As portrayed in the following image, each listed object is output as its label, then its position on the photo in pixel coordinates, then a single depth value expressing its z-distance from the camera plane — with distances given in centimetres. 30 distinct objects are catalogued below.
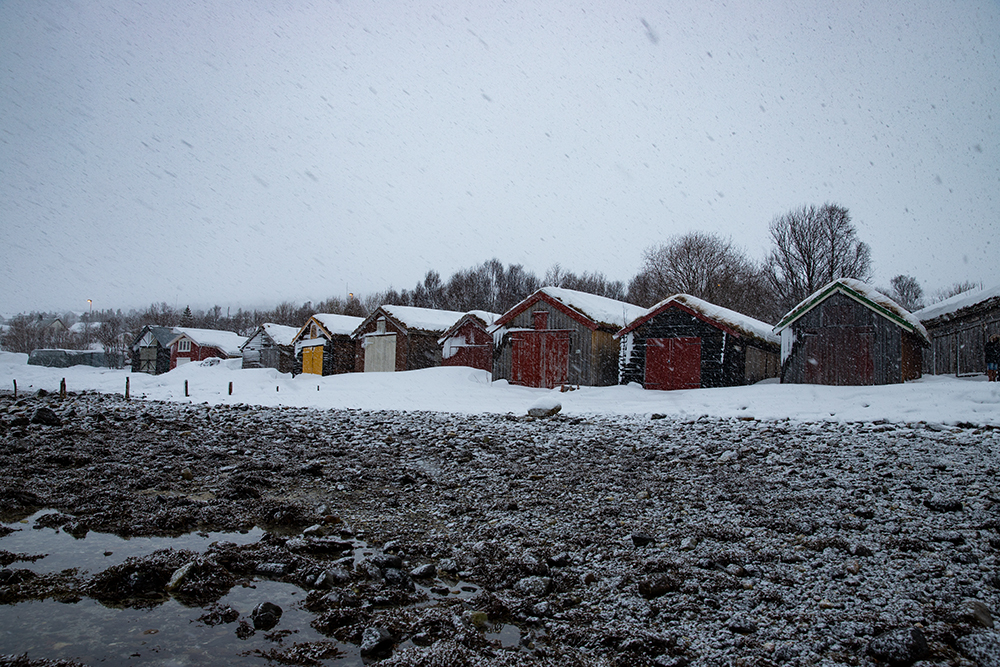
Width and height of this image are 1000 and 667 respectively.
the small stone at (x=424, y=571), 347
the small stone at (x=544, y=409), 1200
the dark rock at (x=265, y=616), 279
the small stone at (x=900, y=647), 238
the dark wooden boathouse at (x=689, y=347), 1938
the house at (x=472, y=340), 2780
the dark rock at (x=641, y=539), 394
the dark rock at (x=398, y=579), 332
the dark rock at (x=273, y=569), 347
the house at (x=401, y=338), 3025
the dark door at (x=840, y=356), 1777
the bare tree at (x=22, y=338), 8186
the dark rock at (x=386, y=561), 355
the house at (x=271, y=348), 4081
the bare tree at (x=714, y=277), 4275
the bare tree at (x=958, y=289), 5466
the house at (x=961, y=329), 1866
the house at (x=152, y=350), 5275
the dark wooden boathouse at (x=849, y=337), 1741
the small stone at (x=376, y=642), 253
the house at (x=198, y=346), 5131
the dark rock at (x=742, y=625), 270
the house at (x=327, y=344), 3550
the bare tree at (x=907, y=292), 5442
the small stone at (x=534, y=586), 321
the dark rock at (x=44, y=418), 1027
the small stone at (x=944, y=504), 441
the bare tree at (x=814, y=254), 3947
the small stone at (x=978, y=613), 268
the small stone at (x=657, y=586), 315
